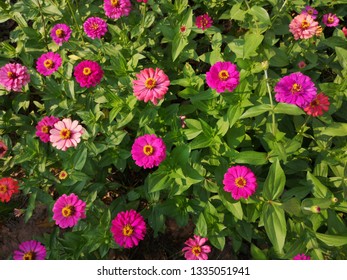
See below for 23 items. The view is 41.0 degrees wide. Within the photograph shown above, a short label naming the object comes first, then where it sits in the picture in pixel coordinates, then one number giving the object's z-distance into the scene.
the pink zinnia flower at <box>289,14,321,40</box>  0.94
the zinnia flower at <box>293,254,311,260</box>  0.81
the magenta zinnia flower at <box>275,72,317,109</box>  0.81
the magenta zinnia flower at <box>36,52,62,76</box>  0.92
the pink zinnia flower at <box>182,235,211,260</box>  0.87
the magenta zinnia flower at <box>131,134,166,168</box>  0.80
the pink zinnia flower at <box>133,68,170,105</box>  0.84
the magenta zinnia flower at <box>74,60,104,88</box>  0.86
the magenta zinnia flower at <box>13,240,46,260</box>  0.87
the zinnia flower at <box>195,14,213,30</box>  1.02
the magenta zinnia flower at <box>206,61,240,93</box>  0.82
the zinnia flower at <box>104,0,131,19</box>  0.95
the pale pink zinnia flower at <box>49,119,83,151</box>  0.85
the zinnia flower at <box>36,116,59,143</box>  0.89
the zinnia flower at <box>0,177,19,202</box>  0.87
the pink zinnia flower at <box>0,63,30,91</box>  0.90
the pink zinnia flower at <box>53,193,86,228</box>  0.83
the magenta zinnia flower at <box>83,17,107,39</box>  0.96
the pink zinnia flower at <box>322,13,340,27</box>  1.05
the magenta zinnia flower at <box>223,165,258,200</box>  0.79
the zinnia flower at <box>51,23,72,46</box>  0.97
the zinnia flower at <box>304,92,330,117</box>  0.84
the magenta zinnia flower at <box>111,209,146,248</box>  0.80
